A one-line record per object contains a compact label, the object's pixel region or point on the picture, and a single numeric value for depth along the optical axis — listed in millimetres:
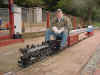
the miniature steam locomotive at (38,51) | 4806
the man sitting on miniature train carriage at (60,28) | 6711
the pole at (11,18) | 9484
